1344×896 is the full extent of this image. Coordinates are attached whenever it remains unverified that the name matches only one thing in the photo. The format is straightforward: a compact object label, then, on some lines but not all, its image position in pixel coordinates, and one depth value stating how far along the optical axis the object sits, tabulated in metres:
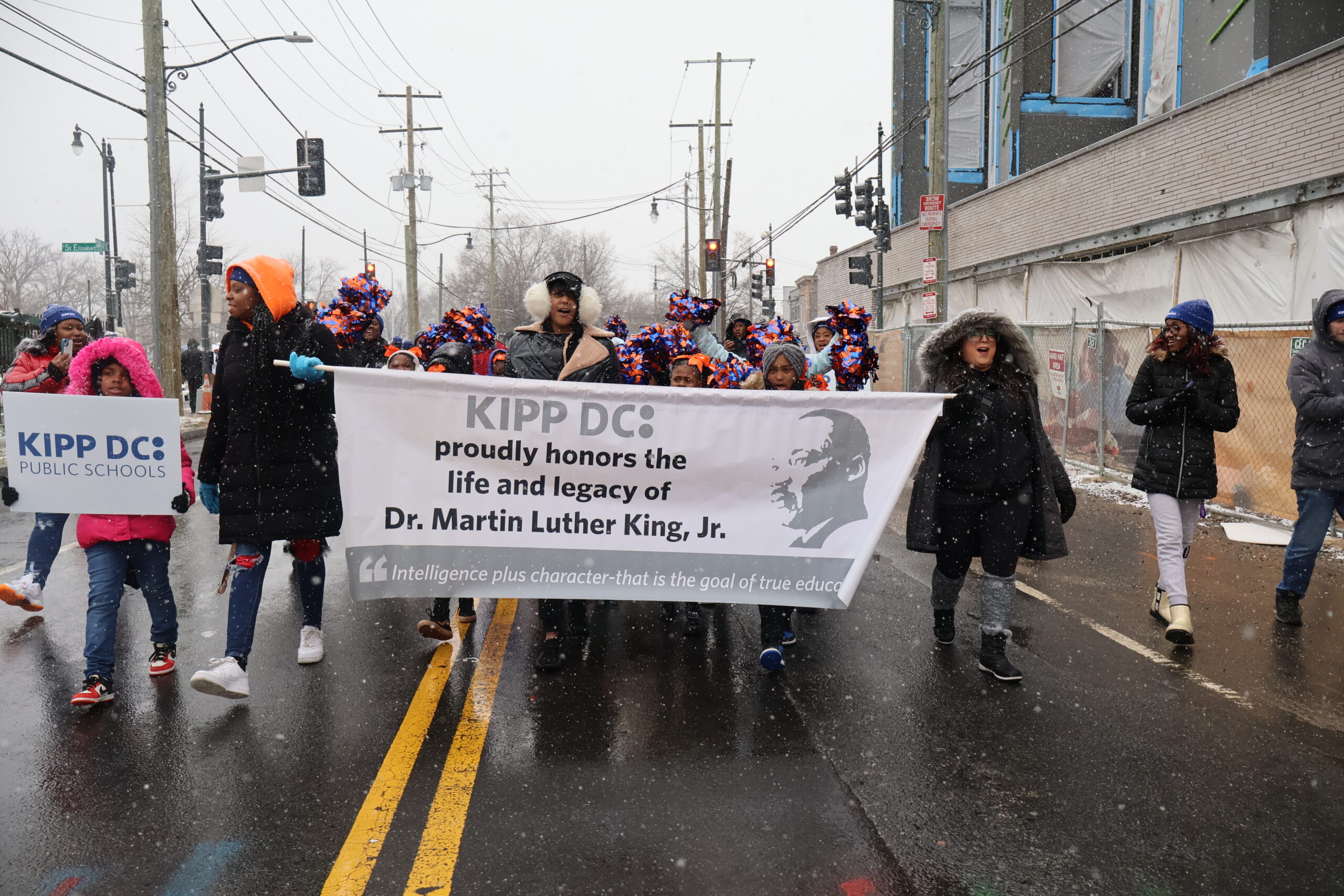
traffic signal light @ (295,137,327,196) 20.84
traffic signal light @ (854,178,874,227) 22.89
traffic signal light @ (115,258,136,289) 28.16
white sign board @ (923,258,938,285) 14.92
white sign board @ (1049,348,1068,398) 13.80
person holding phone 5.82
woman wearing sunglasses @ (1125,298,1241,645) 5.58
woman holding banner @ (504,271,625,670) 4.89
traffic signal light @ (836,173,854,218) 22.67
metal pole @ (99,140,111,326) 30.78
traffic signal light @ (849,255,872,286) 22.62
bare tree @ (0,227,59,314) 72.69
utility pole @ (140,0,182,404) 17.53
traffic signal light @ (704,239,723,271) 32.88
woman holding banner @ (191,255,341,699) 4.37
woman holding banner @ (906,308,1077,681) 4.77
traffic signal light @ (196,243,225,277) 22.80
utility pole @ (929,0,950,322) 14.67
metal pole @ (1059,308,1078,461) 13.34
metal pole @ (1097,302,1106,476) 12.20
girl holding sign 4.34
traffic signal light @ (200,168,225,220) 22.22
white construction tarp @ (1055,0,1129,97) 22.19
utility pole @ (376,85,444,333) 35.69
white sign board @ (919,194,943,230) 14.80
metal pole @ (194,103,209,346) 22.83
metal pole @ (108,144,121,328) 32.75
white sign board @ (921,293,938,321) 14.85
